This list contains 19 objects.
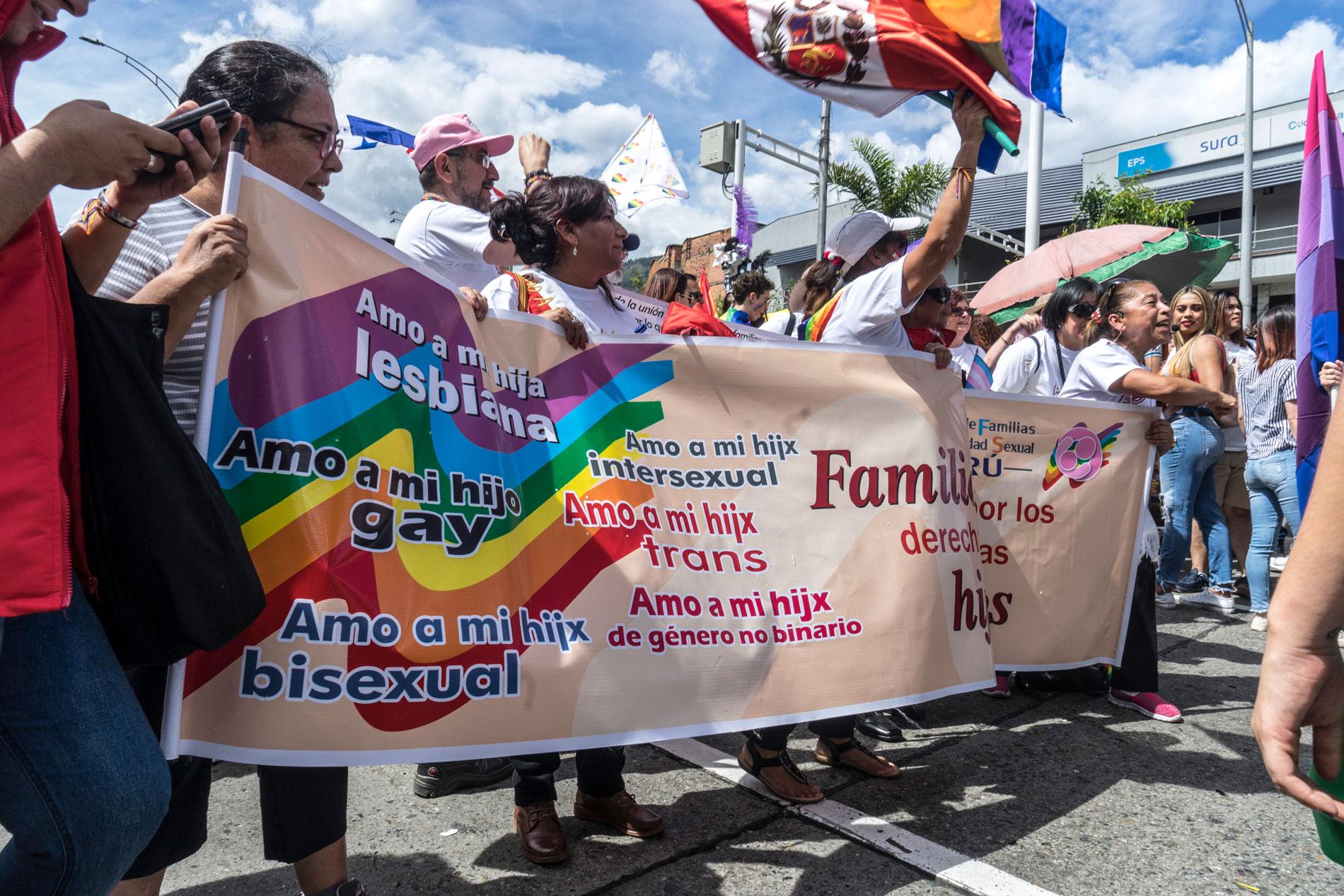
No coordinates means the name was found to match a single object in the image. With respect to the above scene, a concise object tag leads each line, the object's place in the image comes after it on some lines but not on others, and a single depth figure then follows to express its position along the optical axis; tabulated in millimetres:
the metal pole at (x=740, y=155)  18547
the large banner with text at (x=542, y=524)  1776
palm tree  21000
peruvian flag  2643
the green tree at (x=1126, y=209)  18391
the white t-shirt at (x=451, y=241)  3270
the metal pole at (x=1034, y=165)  14852
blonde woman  5812
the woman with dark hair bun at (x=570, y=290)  2537
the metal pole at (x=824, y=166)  20141
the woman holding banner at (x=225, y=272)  1624
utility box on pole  18703
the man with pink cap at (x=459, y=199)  3287
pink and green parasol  8742
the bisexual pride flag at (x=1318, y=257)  1737
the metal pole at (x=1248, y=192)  15383
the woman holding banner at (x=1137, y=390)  3717
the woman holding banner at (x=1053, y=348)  4473
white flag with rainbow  7059
